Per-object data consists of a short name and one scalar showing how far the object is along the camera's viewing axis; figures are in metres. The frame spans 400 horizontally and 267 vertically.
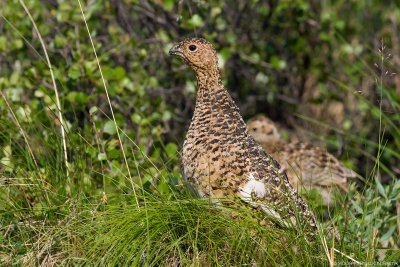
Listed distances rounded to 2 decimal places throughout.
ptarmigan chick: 11.77
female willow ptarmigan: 7.71
